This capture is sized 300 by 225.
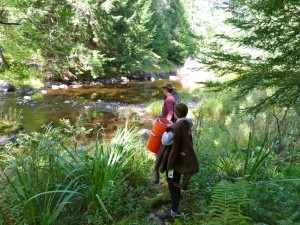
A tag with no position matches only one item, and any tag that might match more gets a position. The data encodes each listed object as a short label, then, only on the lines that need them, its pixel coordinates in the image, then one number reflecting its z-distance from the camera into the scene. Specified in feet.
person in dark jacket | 8.95
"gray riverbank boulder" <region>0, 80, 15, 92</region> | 46.23
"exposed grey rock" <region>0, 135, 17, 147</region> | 23.67
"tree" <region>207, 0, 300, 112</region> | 9.05
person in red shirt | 14.25
